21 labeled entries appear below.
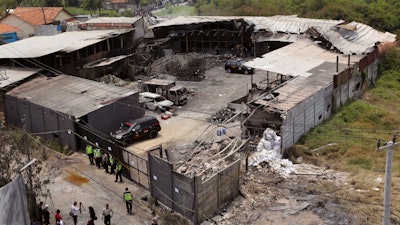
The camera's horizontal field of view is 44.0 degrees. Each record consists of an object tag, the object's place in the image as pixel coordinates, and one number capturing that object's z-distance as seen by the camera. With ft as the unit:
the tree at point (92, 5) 312.50
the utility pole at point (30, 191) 64.51
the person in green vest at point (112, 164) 84.05
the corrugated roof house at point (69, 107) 95.20
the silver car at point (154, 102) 113.91
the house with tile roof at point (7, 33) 207.64
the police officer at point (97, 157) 86.83
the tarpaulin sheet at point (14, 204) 55.16
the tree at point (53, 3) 314.76
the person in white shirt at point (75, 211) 68.13
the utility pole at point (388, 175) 45.98
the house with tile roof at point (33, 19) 226.93
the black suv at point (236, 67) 141.79
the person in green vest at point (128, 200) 70.79
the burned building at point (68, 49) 126.31
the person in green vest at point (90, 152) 87.72
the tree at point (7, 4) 299.50
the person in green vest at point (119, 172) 80.73
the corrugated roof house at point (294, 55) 93.66
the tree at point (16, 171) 67.51
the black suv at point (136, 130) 94.27
